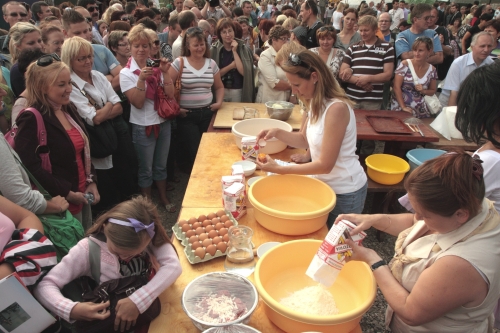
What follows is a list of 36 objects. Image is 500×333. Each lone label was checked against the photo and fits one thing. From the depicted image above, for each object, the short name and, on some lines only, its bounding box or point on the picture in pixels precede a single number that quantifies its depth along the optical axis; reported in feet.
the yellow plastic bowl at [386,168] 10.95
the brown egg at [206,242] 5.69
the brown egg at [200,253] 5.52
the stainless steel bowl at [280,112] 11.51
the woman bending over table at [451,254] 3.84
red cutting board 11.53
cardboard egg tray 5.53
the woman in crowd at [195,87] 11.94
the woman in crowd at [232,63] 14.39
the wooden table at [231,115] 11.60
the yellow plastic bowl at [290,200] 6.07
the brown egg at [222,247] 5.65
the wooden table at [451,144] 11.94
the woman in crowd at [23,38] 10.00
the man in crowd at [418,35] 15.39
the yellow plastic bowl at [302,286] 4.12
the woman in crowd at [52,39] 10.68
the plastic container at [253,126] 9.71
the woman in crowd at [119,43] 12.83
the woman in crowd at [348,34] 16.38
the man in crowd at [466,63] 13.08
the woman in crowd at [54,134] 6.95
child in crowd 4.59
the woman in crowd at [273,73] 13.78
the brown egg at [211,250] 5.59
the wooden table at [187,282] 4.59
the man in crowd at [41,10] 16.78
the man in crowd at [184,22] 14.46
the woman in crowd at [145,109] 10.72
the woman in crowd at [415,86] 13.62
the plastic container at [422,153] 11.55
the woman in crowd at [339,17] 29.27
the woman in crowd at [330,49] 14.20
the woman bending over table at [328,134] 6.65
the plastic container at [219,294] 4.39
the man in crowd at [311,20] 18.69
